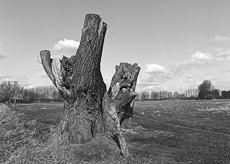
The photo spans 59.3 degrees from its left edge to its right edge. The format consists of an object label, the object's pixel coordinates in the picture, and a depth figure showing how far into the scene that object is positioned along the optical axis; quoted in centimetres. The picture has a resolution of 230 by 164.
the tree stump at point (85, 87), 633
